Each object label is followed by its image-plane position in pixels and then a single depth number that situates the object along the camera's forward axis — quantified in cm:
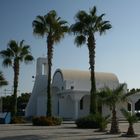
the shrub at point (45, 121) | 2428
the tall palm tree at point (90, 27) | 2447
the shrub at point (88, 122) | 2123
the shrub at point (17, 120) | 2799
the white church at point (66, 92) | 3510
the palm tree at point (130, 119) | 1629
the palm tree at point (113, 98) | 1748
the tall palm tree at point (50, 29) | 2634
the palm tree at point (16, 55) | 3026
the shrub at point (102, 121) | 1916
